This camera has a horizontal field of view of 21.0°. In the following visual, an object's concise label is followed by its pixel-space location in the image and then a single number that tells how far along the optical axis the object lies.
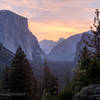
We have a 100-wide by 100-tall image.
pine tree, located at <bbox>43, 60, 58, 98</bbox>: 58.80
